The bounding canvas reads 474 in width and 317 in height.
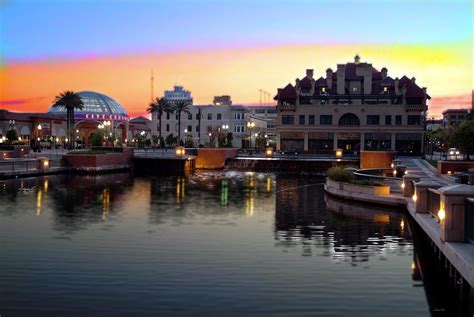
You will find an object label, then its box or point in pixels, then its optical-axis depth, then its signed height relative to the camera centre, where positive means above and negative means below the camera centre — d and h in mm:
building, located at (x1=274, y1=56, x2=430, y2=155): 110188 +7769
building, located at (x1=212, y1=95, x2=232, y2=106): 187288 +17120
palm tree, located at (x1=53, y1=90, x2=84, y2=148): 111175 +9608
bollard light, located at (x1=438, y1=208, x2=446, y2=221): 20180 -2479
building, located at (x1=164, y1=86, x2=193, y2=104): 180738 +18047
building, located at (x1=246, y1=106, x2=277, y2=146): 181700 +2699
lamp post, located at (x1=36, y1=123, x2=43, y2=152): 122031 +4206
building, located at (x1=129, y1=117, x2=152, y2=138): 192075 +6485
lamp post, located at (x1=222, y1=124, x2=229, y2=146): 135800 +5403
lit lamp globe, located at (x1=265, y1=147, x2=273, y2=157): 99612 -661
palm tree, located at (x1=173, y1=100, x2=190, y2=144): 140462 +11001
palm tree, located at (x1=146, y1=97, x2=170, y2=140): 135250 +10709
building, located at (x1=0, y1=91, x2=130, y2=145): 127750 +7126
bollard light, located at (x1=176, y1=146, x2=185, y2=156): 89438 -548
